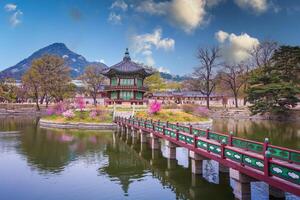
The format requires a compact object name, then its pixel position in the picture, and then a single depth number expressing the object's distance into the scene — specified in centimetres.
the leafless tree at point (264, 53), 5277
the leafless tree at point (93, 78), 6090
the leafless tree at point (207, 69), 5367
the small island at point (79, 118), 3335
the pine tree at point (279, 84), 4387
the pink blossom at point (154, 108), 3593
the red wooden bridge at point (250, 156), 762
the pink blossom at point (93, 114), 3557
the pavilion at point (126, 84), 4584
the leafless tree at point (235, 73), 5711
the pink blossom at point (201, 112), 4357
